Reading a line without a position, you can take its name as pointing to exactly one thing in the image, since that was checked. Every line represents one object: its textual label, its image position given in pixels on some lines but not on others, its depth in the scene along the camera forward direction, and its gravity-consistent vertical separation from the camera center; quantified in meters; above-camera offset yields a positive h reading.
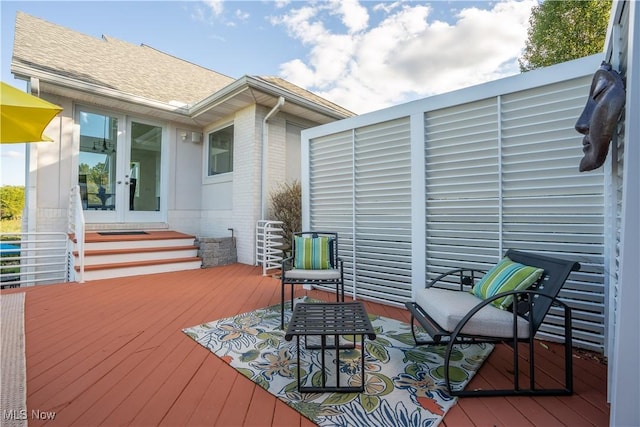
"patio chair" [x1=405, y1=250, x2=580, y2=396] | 1.80 -0.62
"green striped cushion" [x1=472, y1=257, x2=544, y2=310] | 2.03 -0.44
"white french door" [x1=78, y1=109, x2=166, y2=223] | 5.92 +1.01
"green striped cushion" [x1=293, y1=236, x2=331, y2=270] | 3.47 -0.43
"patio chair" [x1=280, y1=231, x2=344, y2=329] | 3.21 -0.54
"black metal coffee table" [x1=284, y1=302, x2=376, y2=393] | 1.80 -0.69
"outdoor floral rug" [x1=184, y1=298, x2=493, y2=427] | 1.63 -1.06
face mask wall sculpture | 1.67 +0.64
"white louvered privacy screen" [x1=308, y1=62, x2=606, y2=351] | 2.47 +0.25
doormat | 5.88 -0.35
